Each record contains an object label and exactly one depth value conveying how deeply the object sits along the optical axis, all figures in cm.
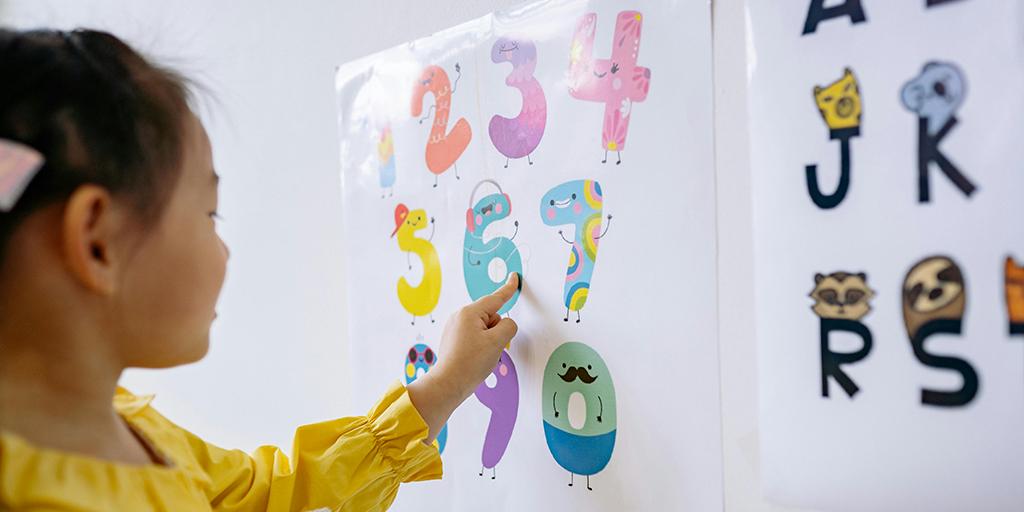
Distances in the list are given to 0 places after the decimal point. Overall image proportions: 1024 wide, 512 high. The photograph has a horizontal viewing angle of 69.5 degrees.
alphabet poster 39
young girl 41
